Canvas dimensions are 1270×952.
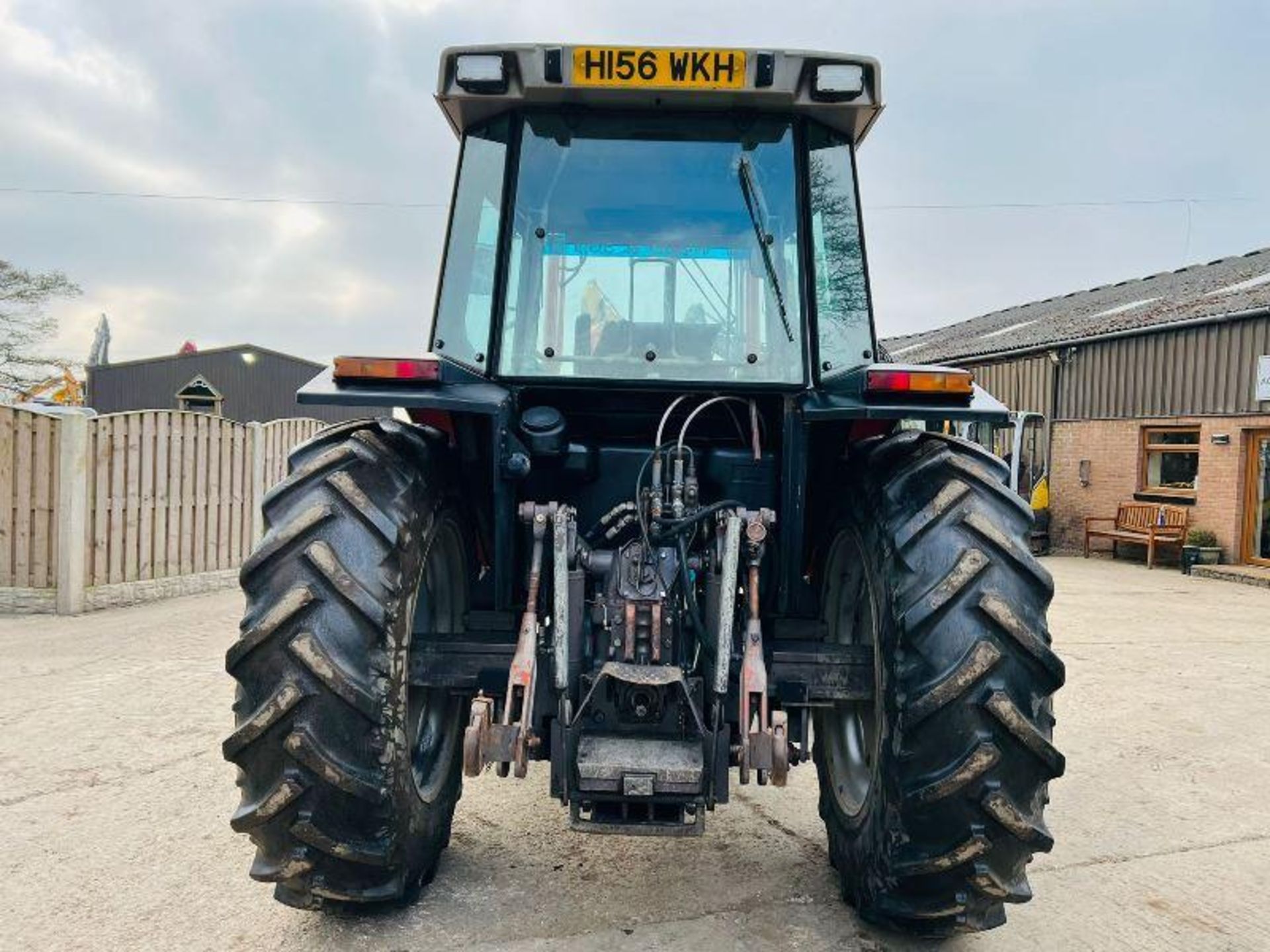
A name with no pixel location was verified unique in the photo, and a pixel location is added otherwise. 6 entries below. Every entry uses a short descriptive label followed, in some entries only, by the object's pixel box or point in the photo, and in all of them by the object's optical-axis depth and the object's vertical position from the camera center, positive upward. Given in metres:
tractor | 2.47 -0.23
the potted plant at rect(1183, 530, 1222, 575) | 14.90 -1.13
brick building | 14.79 +1.41
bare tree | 27.27 +4.04
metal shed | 32.09 +2.16
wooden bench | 15.53 -0.83
